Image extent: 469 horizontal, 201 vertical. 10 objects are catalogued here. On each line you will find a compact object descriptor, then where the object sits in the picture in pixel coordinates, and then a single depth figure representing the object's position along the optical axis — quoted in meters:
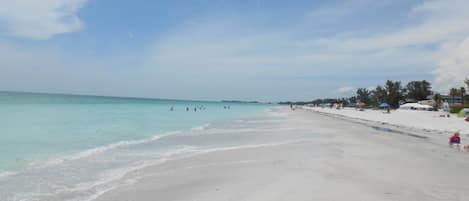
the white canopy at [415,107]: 52.03
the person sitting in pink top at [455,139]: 12.75
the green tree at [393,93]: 79.56
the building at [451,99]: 84.84
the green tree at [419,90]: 85.12
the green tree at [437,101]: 59.19
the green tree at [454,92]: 75.39
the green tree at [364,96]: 115.05
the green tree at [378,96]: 88.06
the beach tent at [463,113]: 33.06
